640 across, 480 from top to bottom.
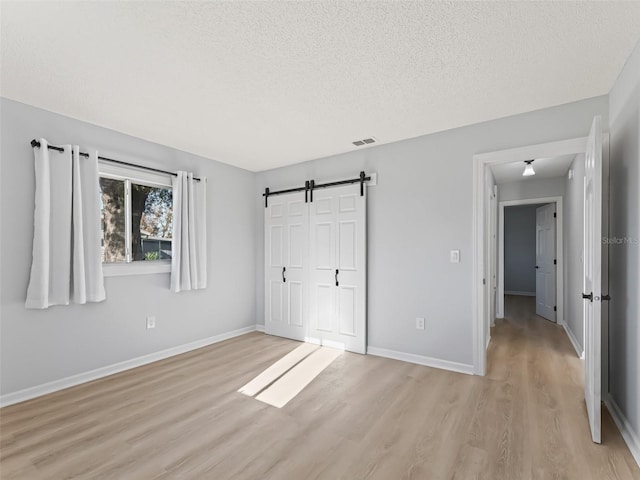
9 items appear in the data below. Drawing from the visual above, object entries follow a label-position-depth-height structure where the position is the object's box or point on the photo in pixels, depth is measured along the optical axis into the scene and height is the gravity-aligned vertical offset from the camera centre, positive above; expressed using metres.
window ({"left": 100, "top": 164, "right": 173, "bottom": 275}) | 3.30 +0.25
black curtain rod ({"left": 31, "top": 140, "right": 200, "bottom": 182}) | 2.74 +0.84
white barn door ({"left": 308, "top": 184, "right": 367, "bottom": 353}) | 3.88 -0.35
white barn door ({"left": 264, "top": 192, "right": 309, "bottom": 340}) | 4.45 -0.34
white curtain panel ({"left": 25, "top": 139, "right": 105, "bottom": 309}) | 2.71 +0.10
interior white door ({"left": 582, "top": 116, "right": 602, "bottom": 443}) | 2.02 -0.28
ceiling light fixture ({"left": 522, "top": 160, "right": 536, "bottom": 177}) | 4.50 +1.04
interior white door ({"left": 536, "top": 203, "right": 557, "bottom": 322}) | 5.46 -0.38
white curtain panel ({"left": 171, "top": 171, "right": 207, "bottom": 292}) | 3.79 +0.09
